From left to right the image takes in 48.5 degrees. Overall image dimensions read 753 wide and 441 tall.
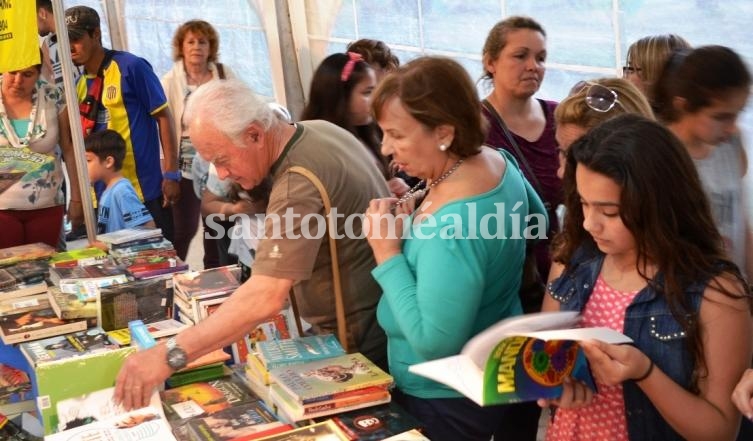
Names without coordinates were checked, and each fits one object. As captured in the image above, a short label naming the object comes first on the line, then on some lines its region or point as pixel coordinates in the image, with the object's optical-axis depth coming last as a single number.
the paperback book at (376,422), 1.84
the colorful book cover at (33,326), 2.60
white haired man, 2.07
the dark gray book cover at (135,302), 2.66
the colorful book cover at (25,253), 3.30
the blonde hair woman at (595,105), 2.19
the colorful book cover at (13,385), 2.49
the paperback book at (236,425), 1.88
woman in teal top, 1.82
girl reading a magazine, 1.61
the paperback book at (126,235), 3.33
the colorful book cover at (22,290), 2.93
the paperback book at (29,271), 3.06
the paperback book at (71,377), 2.05
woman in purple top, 3.04
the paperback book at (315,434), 1.80
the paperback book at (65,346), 2.39
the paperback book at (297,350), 2.12
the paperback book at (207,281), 2.63
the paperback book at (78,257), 3.14
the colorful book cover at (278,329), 2.44
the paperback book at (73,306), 2.71
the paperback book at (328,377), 1.93
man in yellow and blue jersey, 4.53
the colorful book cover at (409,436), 1.79
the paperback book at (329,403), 1.91
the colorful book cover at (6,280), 3.00
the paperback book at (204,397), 2.06
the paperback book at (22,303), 2.83
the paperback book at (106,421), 1.88
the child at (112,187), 3.80
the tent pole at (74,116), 3.34
